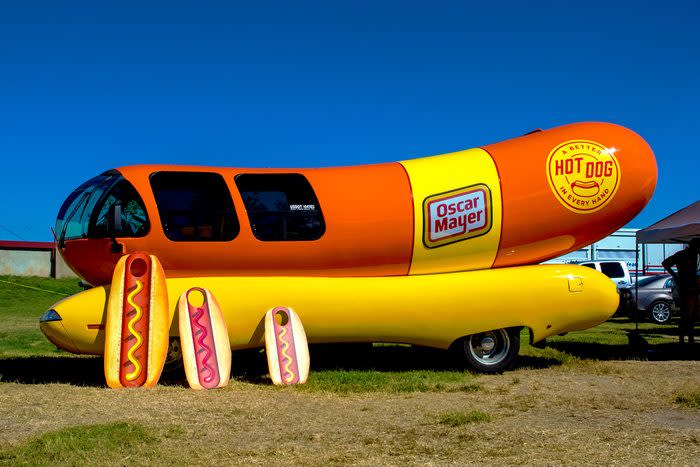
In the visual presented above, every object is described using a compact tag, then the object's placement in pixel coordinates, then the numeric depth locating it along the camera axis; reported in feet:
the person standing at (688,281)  38.47
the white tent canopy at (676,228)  36.84
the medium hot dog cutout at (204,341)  27.32
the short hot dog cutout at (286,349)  28.12
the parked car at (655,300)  64.08
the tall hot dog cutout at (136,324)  26.99
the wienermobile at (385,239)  28.66
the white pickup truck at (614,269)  73.61
